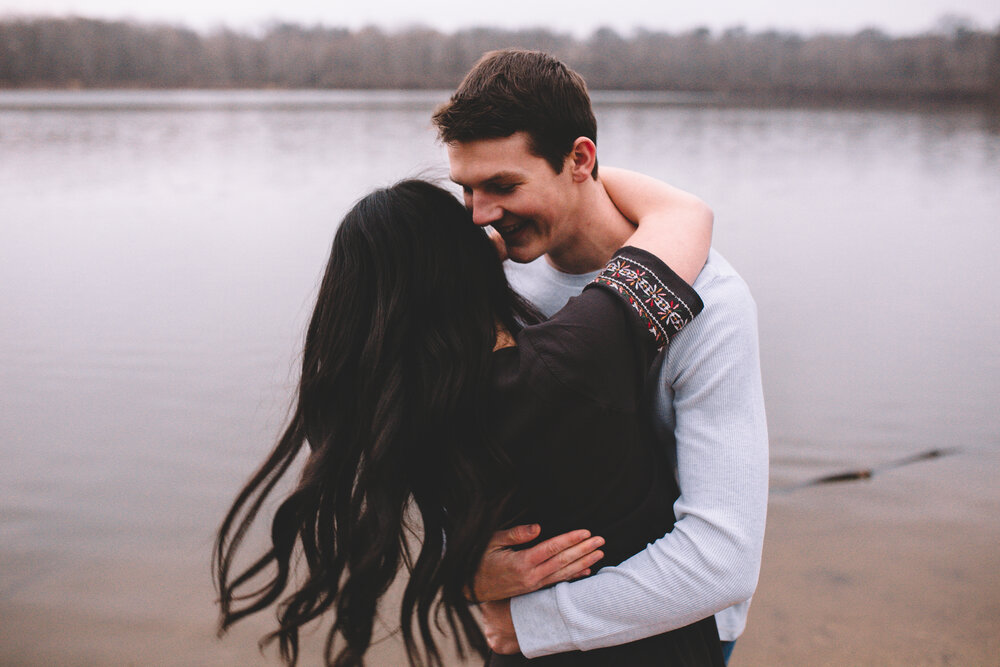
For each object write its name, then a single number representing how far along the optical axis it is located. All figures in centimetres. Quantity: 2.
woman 141
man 150
